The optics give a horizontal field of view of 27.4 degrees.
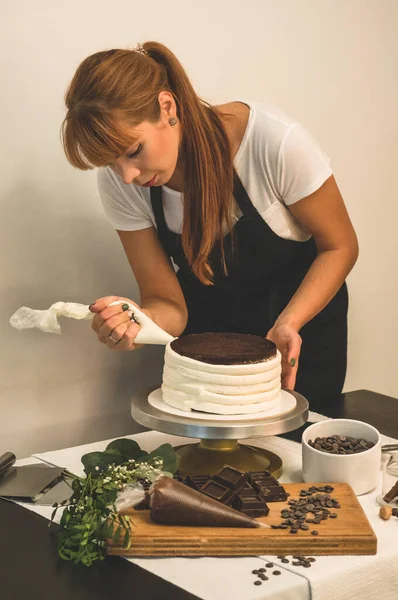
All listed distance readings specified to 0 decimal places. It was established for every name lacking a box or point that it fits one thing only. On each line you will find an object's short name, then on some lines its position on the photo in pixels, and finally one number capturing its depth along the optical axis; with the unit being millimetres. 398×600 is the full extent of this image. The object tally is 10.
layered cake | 1459
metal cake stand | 1390
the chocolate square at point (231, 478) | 1304
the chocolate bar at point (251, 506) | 1240
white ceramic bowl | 1391
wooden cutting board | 1182
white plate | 1441
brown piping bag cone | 1215
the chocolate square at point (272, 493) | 1300
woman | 1612
